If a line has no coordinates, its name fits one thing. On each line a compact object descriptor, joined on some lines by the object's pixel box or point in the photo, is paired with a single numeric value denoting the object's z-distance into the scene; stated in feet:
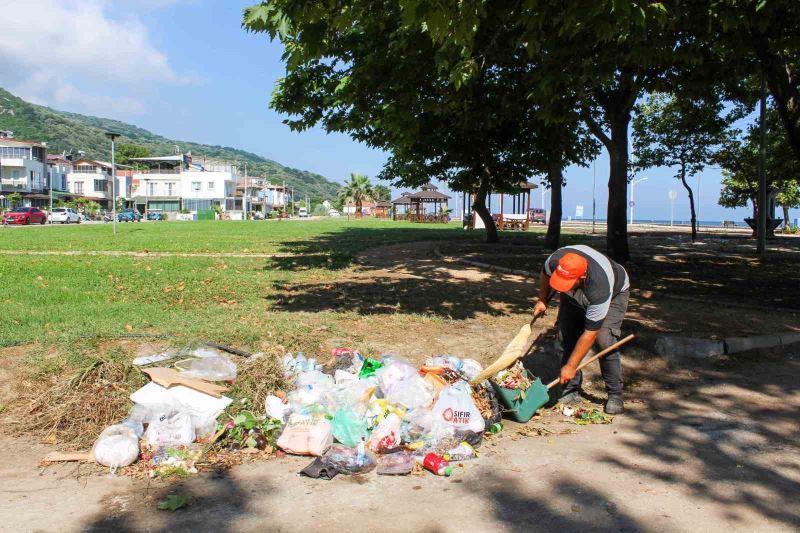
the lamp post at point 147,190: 303.89
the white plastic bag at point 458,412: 13.85
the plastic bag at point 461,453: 13.19
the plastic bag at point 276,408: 14.58
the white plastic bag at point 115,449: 12.50
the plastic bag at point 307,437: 13.32
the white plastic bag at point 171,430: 13.23
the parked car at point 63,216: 157.38
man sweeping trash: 14.70
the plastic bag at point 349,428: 13.50
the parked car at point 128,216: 183.21
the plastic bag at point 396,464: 12.46
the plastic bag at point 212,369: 15.88
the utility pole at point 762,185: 49.67
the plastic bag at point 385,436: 13.30
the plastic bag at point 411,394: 14.73
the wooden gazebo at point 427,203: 192.95
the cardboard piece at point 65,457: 12.76
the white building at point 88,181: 291.17
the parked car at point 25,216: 138.72
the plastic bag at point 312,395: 14.61
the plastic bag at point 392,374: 15.29
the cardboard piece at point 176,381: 14.65
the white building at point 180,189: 301.63
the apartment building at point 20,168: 228.98
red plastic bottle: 12.47
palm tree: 332.19
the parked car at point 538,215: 189.78
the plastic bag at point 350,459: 12.48
